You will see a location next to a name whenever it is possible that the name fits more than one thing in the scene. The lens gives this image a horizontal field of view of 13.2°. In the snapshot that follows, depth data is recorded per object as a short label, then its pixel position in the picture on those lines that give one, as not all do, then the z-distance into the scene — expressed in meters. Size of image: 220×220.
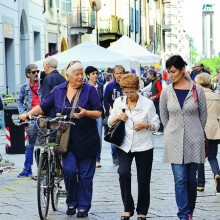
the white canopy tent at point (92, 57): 24.38
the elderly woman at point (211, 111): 11.99
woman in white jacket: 9.63
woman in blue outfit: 10.05
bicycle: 9.91
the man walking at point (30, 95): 14.03
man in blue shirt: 15.63
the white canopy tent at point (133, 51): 33.31
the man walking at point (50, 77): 13.07
